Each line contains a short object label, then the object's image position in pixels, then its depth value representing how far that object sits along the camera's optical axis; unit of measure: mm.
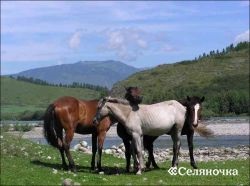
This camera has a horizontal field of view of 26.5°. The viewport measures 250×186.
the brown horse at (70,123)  19938
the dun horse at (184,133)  19172
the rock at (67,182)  15352
